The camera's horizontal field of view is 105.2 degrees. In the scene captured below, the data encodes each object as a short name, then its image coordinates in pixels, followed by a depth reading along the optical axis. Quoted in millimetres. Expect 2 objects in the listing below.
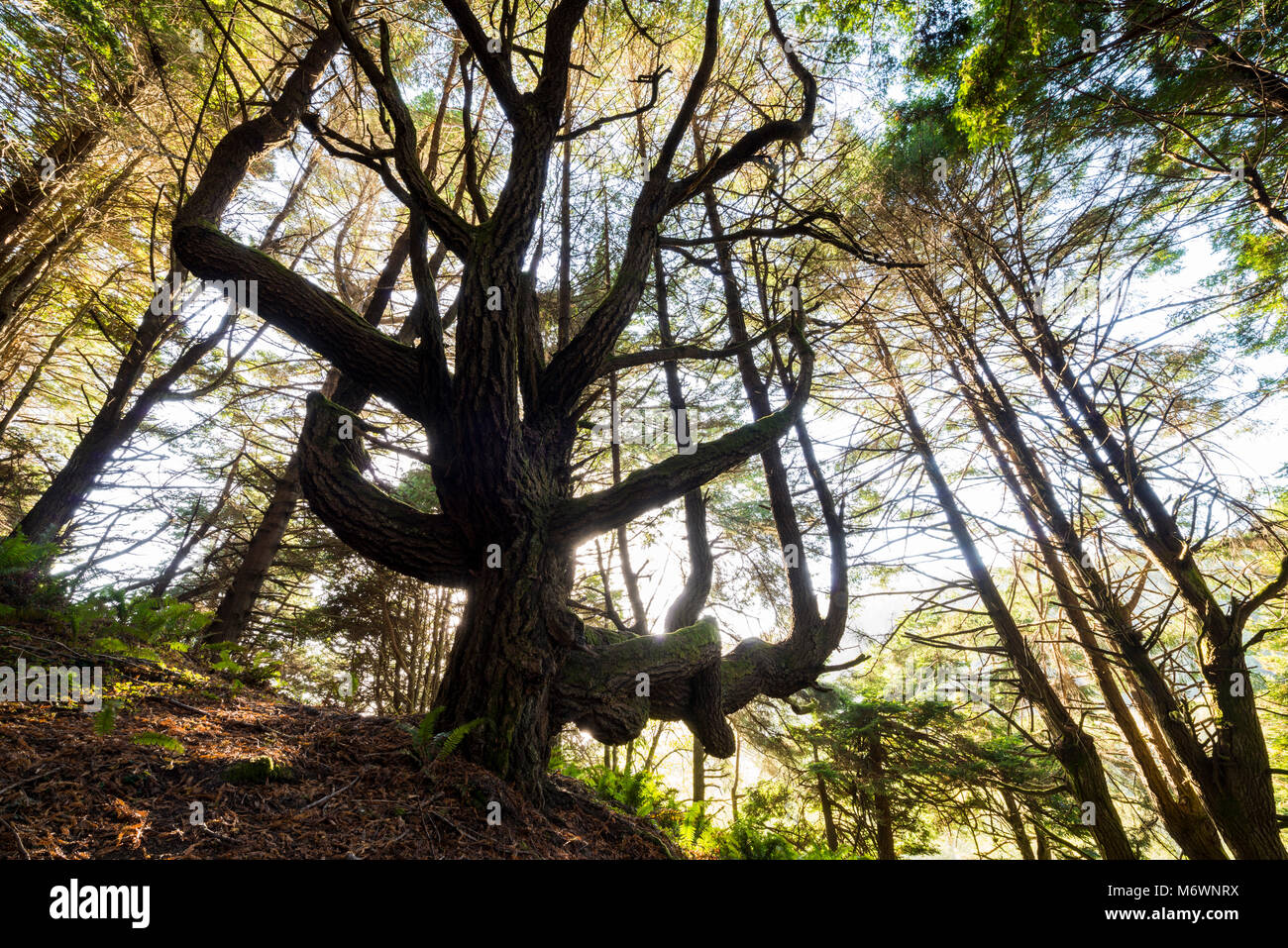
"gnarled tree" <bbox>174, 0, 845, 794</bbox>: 3184
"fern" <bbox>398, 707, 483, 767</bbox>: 2830
